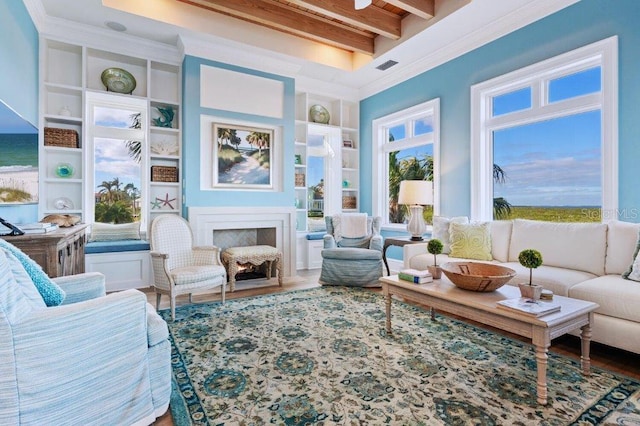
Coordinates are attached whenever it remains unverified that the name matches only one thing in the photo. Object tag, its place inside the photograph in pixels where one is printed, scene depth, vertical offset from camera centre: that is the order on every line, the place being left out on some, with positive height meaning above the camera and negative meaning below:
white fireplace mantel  4.23 -0.17
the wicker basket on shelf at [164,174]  4.36 +0.48
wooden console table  2.18 -0.26
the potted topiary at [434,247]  2.66 -0.31
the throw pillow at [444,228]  3.77 -0.22
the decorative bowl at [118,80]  4.15 +1.64
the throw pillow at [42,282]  1.44 -0.33
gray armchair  4.14 -0.66
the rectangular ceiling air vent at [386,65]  4.75 +2.11
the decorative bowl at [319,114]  5.70 +1.65
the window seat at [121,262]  3.85 -0.63
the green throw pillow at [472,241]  3.42 -0.34
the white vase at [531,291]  1.96 -0.49
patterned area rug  1.64 -1.01
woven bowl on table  2.14 -0.45
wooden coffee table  1.72 -0.61
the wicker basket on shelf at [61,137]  3.85 +0.85
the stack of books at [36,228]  2.31 -0.13
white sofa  2.16 -0.48
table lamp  4.15 +0.13
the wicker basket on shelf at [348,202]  6.04 +0.13
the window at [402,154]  4.72 +0.87
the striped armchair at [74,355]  1.22 -0.61
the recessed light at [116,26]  3.74 +2.10
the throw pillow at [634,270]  2.40 -0.45
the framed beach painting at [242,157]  4.46 +0.73
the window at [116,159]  4.29 +0.68
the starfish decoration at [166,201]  4.51 +0.11
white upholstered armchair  3.12 -0.55
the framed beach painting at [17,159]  2.40 +0.39
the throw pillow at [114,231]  4.11 -0.28
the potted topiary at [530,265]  1.97 -0.35
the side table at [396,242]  4.07 -0.41
